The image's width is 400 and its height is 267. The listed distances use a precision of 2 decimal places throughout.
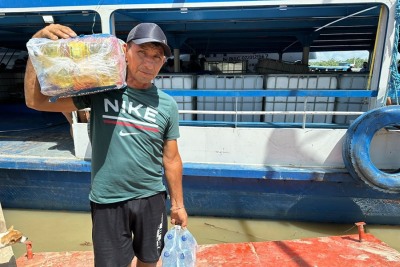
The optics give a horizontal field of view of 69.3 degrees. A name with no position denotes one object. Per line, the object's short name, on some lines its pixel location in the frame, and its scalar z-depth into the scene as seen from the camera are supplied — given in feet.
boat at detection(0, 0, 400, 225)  12.01
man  4.75
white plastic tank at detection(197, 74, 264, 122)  14.61
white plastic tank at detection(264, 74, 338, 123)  14.03
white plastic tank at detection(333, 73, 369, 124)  13.88
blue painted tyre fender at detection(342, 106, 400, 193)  10.84
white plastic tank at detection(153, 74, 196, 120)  14.83
